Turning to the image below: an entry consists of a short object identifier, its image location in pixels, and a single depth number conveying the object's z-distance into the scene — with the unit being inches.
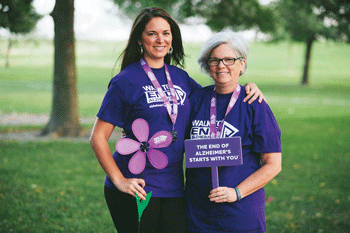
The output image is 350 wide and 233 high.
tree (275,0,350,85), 989.5
